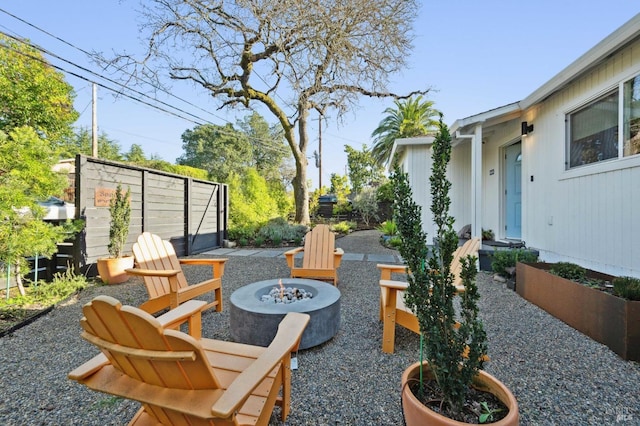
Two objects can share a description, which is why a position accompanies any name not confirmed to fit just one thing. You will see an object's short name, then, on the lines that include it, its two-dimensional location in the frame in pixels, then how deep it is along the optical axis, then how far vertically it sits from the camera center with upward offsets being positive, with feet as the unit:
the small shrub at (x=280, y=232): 27.30 -1.88
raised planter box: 7.09 -2.74
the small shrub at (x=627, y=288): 7.46 -1.90
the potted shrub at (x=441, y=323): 4.10 -1.61
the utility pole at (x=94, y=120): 43.32 +13.74
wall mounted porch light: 16.89 +4.97
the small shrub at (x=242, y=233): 28.14 -2.02
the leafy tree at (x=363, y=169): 65.77 +9.89
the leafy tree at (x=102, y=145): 70.37 +16.26
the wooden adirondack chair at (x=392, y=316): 7.68 -2.73
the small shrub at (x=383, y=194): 44.10 +2.89
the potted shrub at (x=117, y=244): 14.14 -1.64
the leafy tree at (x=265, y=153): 79.46 +16.23
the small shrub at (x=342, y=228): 35.73 -1.88
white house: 10.49 +2.52
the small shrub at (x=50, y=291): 10.48 -3.24
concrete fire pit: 7.53 -2.78
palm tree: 52.26 +16.44
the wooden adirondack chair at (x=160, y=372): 3.14 -1.95
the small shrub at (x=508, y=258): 14.03 -2.14
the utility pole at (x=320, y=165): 61.31 +10.11
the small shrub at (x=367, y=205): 44.06 +1.18
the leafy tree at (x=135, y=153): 75.97 +15.42
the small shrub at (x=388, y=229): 28.30 -1.61
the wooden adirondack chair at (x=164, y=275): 9.12 -2.10
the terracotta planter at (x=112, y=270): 14.07 -2.84
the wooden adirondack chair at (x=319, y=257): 13.85 -2.17
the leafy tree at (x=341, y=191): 48.26 +4.14
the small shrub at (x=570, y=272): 10.34 -2.05
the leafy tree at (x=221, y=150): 77.51 +16.56
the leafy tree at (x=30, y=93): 33.27 +13.95
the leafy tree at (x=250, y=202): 31.14 +1.15
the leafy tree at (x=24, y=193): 9.98 +0.60
